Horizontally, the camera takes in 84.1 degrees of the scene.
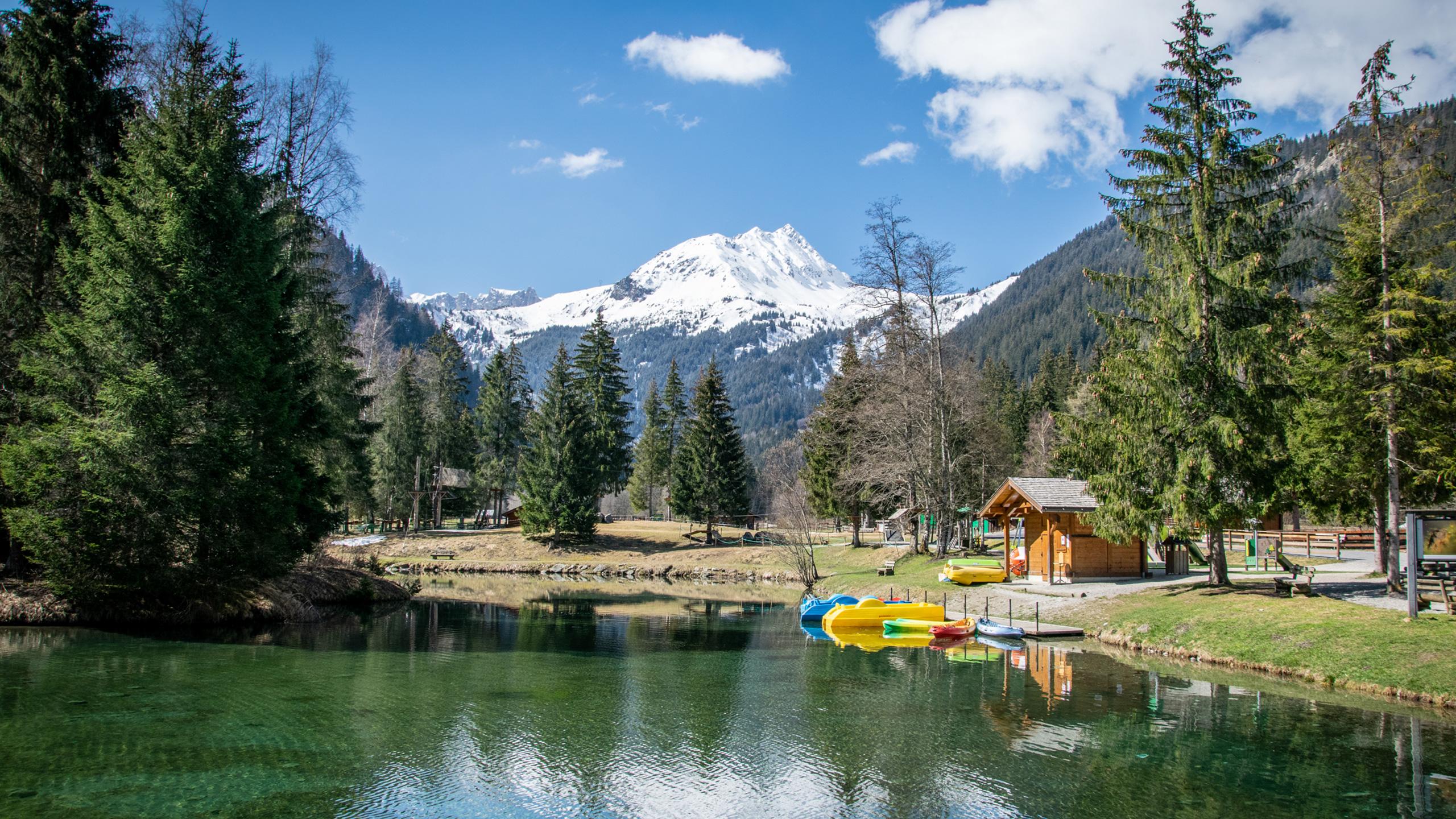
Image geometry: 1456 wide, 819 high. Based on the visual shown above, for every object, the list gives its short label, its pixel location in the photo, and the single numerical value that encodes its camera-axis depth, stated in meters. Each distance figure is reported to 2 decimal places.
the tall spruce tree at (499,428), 61.91
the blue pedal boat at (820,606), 28.75
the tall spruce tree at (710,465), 57.00
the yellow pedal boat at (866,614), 26.28
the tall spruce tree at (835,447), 46.88
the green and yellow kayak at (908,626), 25.30
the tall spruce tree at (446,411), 58.55
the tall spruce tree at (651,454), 77.94
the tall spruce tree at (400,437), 54.56
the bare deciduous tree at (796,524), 41.31
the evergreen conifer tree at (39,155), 20.66
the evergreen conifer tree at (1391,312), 20.80
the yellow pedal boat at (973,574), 31.31
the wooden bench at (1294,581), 21.17
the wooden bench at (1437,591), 17.44
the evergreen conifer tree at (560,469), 52.62
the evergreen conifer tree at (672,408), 77.31
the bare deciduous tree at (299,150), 27.61
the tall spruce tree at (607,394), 60.38
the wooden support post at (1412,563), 17.22
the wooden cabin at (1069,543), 30.44
